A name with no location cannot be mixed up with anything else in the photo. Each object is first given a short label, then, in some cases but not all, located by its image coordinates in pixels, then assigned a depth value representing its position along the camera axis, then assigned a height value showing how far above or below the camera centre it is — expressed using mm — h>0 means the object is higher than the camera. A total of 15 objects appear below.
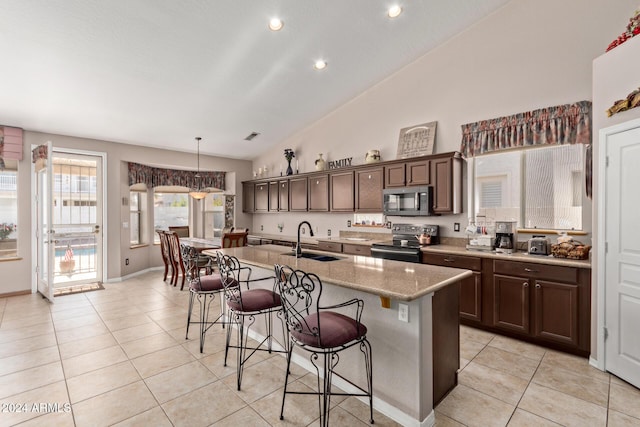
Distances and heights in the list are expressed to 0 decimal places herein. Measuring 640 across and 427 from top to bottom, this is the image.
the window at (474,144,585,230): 3336 +301
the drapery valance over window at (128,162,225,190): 6203 +789
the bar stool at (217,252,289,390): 2430 -760
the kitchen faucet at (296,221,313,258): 2905 -397
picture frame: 4371 +1071
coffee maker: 3436 -300
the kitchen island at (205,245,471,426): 1862 -811
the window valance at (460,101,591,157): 3162 +952
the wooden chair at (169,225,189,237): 7197 -426
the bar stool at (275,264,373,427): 1810 -756
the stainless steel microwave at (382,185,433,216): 4141 +155
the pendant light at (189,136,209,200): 6074 +546
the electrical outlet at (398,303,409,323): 1892 -644
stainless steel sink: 2954 -462
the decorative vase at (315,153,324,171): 5777 +934
